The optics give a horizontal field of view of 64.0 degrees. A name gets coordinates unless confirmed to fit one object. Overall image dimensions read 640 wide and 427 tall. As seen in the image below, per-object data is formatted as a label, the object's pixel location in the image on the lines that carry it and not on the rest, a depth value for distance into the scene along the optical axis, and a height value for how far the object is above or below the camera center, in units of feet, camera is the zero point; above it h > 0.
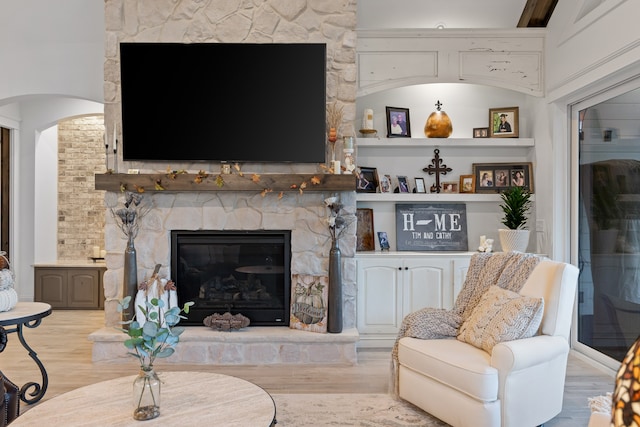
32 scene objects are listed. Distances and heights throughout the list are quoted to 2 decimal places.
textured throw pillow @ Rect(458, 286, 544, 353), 9.16 -1.97
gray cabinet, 20.31 -2.90
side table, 9.96 -2.06
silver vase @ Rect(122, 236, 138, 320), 13.75 -1.70
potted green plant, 14.66 -0.29
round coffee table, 6.72 -2.71
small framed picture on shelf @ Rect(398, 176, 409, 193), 16.35 +0.89
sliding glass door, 12.23 -0.21
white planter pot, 14.64 -0.77
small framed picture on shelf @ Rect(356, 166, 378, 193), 16.19 +1.05
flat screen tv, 13.98 +3.09
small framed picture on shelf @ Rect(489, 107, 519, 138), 16.22 +2.86
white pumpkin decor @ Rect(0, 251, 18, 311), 10.43 -1.56
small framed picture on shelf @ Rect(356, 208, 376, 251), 16.25 -0.55
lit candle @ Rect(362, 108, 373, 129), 16.01 +2.95
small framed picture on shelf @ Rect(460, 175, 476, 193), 16.37 +0.94
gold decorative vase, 15.96 +2.71
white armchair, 8.60 -2.80
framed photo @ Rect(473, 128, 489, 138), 16.43 +2.56
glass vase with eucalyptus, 6.86 -2.43
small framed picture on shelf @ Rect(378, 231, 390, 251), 16.19 -0.89
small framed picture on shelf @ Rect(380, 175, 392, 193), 16.19 +0.91
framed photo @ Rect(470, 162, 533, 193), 16.12 +1.15
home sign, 16.40 -0.46
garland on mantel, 13.76 +0.88
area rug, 9.81 -4.01
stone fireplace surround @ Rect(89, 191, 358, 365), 14.34 -0.32
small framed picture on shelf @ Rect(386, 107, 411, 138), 16.35 +2.89
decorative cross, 16.49 +1.44
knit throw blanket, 10.39 -1.73
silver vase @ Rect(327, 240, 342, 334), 13.74 -2.15
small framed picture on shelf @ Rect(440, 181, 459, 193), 16.48 +0.82
